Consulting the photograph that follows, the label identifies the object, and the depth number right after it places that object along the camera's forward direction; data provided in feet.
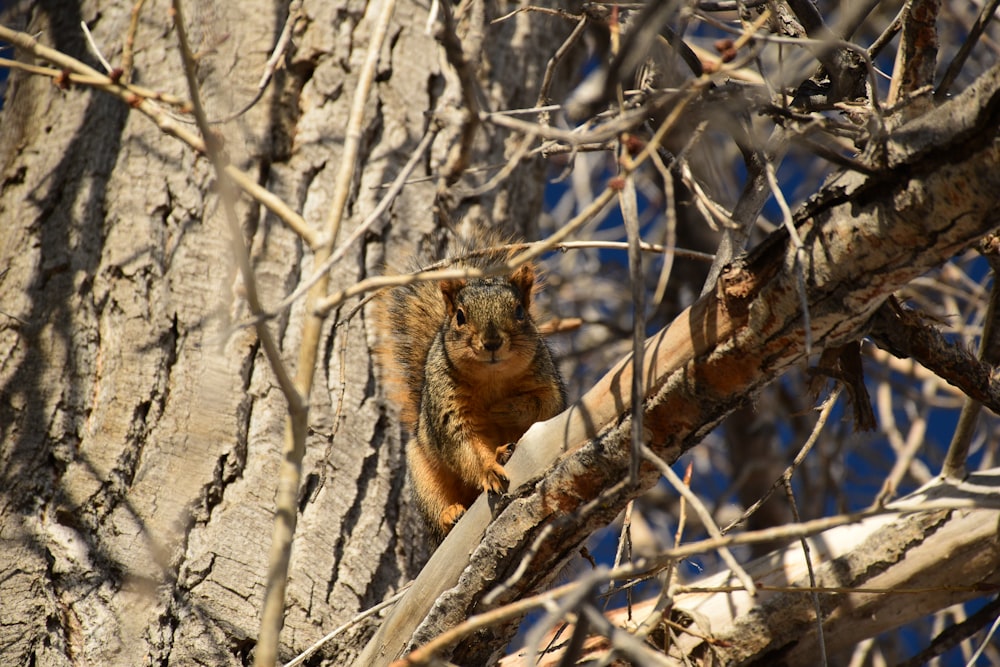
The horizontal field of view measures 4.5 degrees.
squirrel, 25.62
